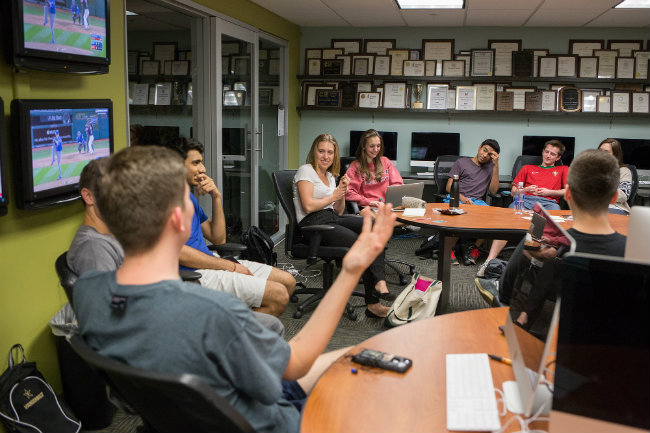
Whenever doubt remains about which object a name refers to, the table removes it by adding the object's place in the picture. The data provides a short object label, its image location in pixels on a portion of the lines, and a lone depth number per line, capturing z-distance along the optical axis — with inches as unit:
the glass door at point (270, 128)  229.8
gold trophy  261.1
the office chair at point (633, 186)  215.0
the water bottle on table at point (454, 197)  157.8
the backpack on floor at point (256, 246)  159.3
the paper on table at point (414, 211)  152.6
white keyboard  47.3
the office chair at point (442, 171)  237.5
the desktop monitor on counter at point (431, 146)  258.1
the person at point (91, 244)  81.0
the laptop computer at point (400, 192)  170.7
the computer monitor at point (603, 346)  38.0
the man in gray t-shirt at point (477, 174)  223.6
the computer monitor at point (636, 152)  242.2
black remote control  57.2
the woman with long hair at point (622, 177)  207.9
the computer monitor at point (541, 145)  248.1
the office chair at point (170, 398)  40.0
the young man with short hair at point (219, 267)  110.2
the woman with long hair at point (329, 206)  153.0
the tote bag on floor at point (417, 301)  133.2
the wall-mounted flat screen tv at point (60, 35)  88.8
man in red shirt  208.8
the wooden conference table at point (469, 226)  138.6
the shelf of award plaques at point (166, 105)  206.5
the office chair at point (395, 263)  184.9
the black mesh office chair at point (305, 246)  146.6
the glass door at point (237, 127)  188.7
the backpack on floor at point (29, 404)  86.9
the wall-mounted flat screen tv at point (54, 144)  92.4
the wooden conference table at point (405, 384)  48.0
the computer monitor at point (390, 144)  261.6
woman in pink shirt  191.8
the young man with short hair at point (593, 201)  74.6
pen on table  59.3
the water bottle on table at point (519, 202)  162.2
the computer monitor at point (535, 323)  44.0
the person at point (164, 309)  43.4
